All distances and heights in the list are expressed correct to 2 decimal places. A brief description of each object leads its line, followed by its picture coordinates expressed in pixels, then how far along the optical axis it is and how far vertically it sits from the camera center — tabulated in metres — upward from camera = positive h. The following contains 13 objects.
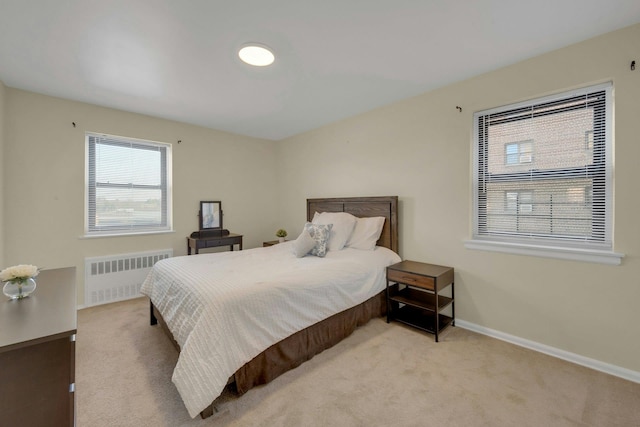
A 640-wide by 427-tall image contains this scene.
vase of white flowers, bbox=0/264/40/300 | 1.33 -0.37
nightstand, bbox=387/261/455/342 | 2.39 -0.88
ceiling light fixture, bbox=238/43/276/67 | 2.03 +1.26
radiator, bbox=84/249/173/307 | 3.17 -0.83
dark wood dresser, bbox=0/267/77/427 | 0.94 -0.60
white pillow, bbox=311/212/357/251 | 3.10 -0.19
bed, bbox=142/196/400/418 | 1.51 -0.72
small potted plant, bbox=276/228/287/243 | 4.36 -0.39
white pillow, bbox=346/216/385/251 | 3.08 -0.27
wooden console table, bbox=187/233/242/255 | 3.72 -0.46
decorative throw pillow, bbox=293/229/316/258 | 2.83 -0.37
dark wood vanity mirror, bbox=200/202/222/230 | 4.09 -0.08
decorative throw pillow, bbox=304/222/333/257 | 2.86 -0.28
